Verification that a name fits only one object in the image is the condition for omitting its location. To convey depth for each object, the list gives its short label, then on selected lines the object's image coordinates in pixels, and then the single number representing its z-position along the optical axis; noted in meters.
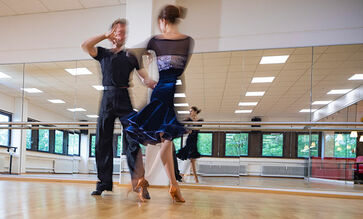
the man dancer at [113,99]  2.19
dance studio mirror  3.62
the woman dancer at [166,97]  1.84
